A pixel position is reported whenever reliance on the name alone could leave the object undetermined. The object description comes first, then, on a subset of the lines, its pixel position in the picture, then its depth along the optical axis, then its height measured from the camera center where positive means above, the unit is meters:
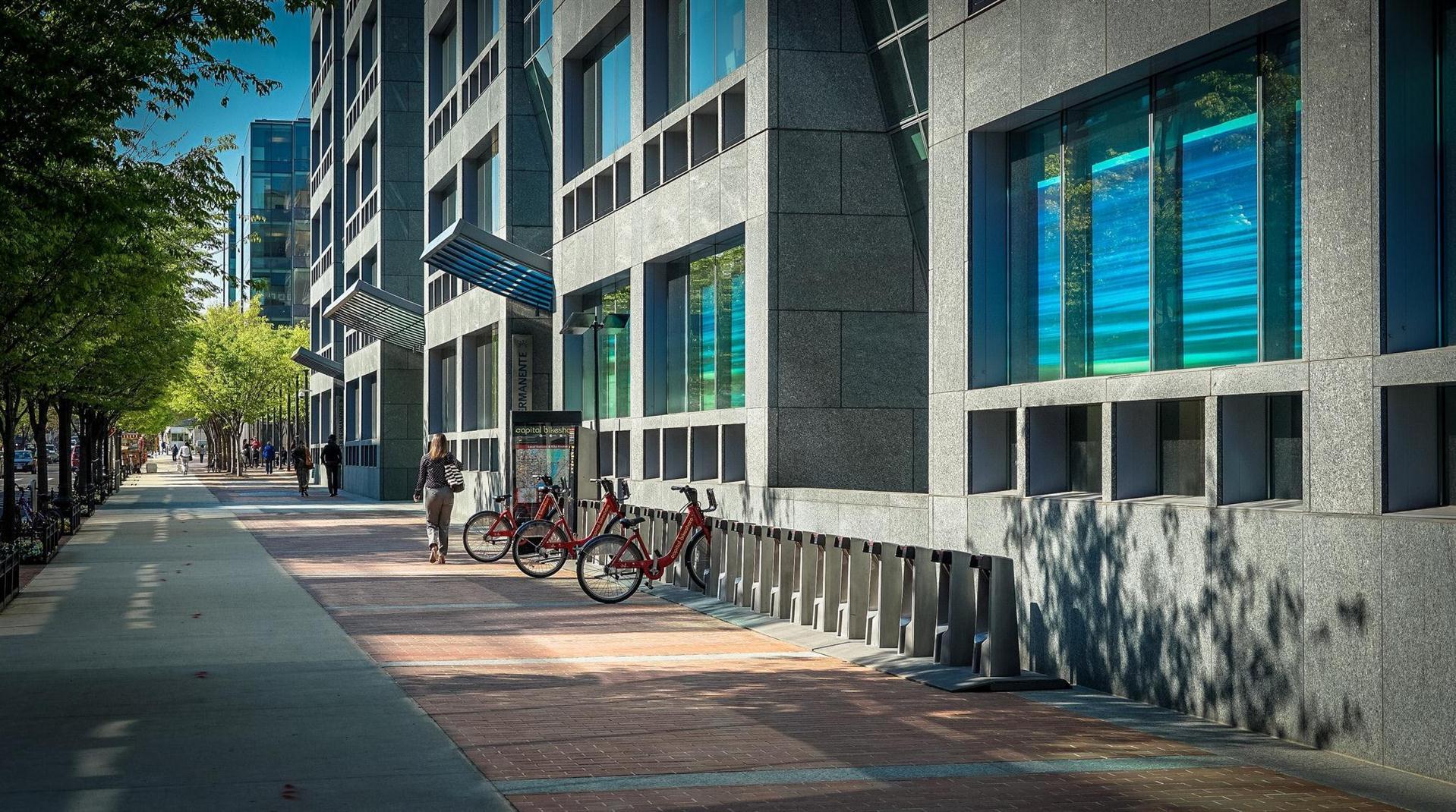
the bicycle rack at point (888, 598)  12.20 -1.27
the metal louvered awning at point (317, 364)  56.12 +2.79
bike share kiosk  23.55 -0.20
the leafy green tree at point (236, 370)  85.00 +3.81
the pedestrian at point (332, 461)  50.53 -0.71
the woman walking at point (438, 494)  21.67 -0.78
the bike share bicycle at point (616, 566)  16.03 -1.33
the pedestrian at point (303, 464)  50.12 -0.80
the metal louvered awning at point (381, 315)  41.00 +3.49
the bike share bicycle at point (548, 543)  18.52 -1.25
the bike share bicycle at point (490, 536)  21.61 -1.36
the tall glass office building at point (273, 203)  137.00 +20.68
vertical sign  30.98 +1.32
